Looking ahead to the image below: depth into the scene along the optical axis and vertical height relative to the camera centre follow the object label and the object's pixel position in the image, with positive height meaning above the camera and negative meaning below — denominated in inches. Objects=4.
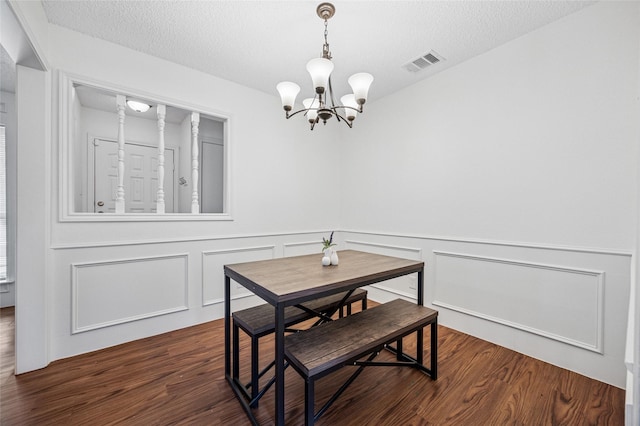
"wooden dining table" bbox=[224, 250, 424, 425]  52.7 -16.9
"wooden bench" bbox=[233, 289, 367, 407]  63.7 -29.3
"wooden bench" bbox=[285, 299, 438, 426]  51.8 -30.1
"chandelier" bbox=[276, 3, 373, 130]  63.9 +32.4
